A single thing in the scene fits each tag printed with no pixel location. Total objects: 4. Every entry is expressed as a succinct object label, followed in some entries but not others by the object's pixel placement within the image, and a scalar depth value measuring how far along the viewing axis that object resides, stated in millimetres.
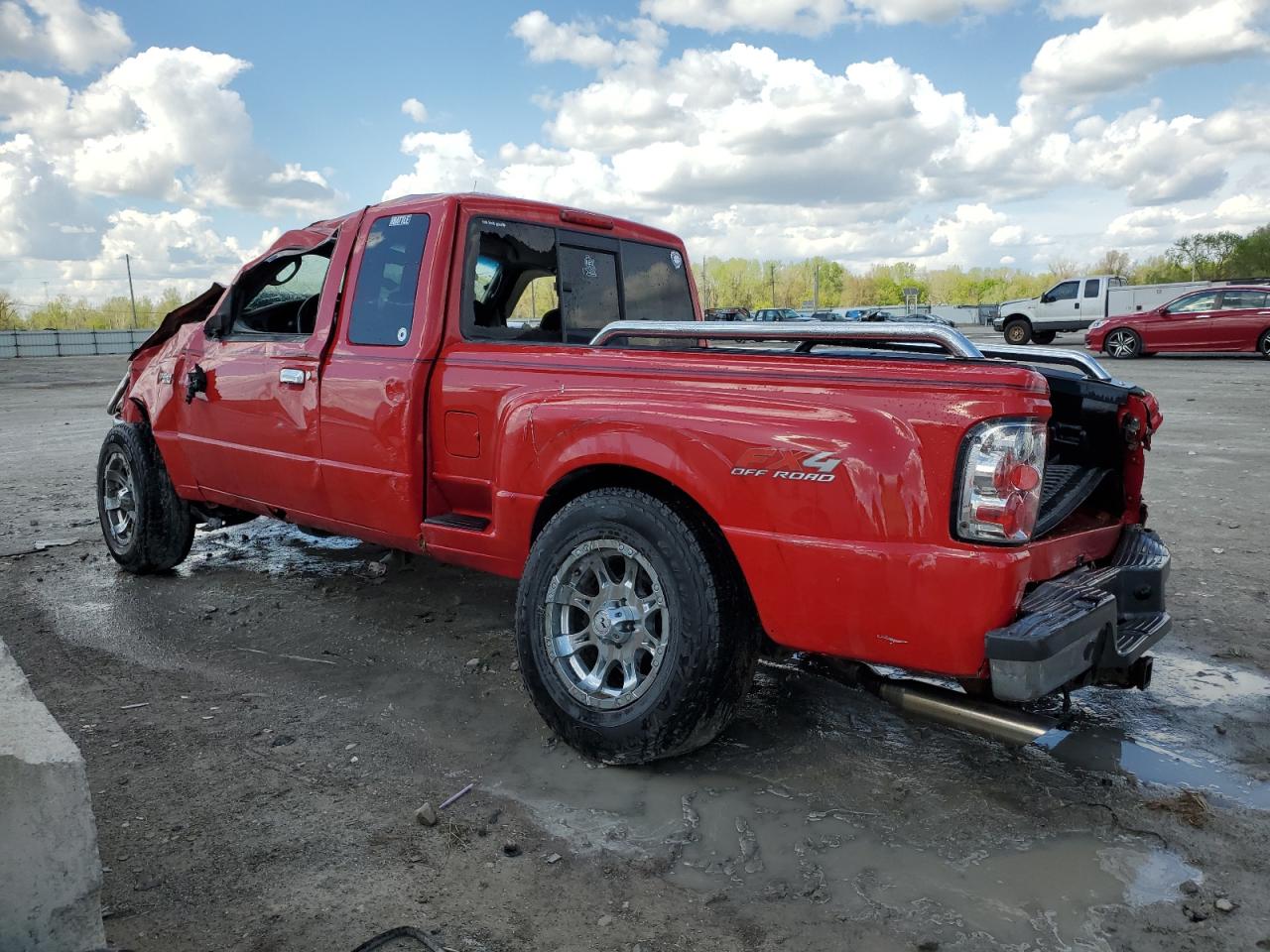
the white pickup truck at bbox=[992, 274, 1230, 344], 26516
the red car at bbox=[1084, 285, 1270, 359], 19781
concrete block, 1974
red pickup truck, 2545
